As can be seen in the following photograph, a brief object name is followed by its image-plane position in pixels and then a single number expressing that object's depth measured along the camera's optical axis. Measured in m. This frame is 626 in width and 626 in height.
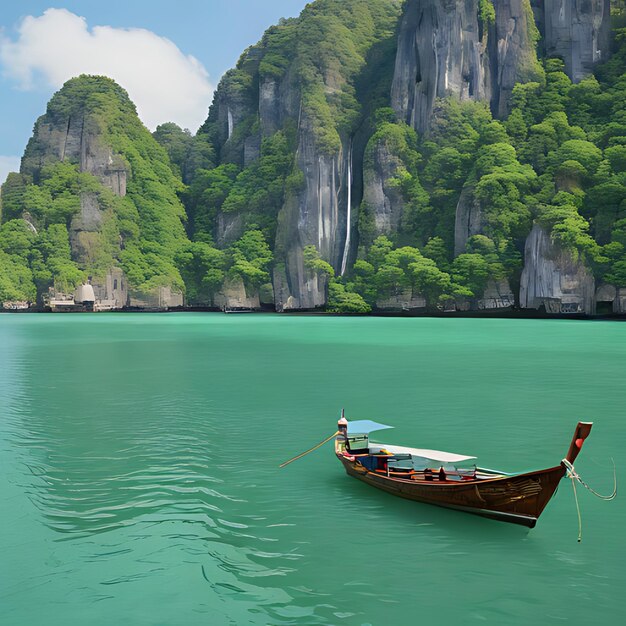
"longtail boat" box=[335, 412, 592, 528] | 10.23
